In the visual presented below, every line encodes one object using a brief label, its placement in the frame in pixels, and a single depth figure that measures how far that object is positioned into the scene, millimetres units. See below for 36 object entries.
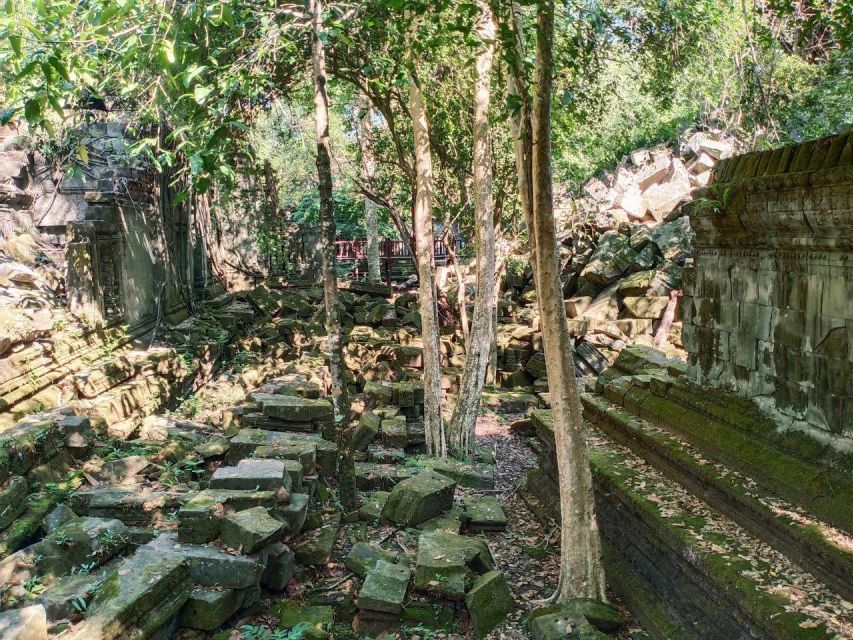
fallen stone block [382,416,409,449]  8781
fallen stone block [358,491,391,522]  5977
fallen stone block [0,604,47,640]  2812
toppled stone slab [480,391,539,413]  11992
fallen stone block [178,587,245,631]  3701
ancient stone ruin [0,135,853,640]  3604
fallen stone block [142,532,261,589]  3903
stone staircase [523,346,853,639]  3301
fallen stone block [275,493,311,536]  4906
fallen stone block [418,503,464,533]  5879
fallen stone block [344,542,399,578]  4855
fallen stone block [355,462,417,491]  7027
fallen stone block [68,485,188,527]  4539
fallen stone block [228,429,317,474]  5809
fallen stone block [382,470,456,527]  5922
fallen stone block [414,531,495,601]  4520
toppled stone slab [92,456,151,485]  5312
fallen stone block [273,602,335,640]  3978
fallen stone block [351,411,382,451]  8173
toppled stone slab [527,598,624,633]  4133
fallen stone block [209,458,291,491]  4852
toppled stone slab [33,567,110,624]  3373
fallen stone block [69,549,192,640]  3150
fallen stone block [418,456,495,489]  7531
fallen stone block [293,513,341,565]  4922
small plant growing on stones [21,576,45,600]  3612
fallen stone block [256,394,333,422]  6824
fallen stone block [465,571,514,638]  4352
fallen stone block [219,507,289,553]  4137
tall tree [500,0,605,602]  4359
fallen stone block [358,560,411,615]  4258
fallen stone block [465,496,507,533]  6195
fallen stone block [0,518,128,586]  3736
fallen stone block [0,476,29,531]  4273
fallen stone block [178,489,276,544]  4250
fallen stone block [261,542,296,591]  4445
